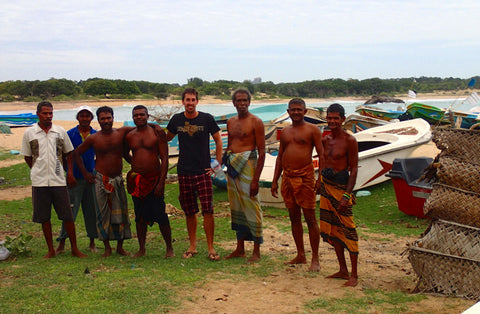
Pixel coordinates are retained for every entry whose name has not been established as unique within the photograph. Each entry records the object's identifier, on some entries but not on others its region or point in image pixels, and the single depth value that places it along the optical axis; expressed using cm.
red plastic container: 840
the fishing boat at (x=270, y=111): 2654
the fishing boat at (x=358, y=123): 1878
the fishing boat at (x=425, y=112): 2144
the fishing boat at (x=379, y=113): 2386
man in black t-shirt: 583
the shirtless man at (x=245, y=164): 576
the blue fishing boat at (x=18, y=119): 3177
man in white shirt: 568
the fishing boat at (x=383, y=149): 1052
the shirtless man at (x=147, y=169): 584
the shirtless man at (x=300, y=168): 541
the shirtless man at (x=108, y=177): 587
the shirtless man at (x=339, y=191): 500
